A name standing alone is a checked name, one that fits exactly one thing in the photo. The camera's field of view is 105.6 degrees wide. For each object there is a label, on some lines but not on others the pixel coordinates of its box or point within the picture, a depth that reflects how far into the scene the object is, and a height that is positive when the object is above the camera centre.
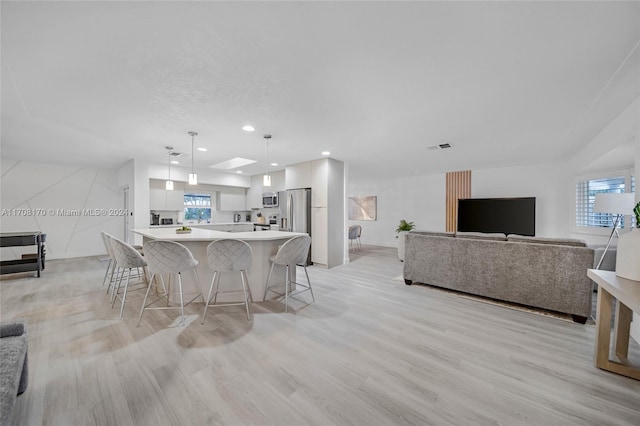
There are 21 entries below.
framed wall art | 8.81 +0.09
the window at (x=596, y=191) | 4.26 +0.38
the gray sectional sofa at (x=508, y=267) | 2.76 -0.75
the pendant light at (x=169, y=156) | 4.00 +0.78
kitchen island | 3.14 -0.66
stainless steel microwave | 6.67 +0.31
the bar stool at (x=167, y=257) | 2.51 -0.51
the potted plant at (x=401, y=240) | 5.99 -0.75
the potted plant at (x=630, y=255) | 1.79 -0.33
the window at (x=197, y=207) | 7.02 +0.08
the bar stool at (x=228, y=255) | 2.62 -0.50
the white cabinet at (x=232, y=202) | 7.48 +0.26
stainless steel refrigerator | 5.56 -0.02
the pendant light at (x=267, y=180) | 3.97 +0.50
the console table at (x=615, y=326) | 1.73 -0.91
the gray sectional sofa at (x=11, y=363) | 1.03 -0.81
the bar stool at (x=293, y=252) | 2.92 -0.52
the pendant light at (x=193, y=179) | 3.77 +0.48
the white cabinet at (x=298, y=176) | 5.67 +0.83
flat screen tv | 5.75 -0.10
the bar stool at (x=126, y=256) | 2.79 -0.55
